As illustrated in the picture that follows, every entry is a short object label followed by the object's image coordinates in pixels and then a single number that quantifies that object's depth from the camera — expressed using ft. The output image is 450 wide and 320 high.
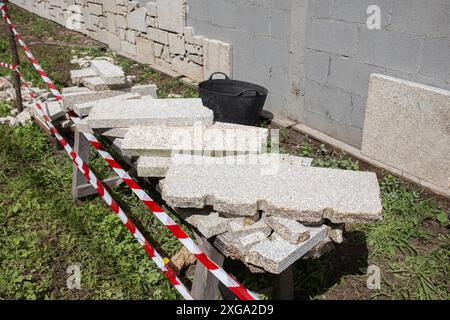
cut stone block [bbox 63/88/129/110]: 13.05
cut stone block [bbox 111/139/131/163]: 11.32
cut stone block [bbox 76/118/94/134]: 11.53
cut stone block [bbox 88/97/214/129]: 10.79
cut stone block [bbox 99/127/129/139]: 10.78
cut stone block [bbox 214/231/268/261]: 7.18
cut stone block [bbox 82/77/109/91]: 14.05
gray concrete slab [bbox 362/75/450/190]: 12.90
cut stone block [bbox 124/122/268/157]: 9.21
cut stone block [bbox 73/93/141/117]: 12.36
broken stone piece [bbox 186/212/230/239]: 7.39
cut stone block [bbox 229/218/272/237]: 7.37
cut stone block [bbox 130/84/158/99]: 14.19
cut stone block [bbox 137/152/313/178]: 9.02
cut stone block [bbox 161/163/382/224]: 7.38
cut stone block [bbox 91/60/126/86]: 14.12
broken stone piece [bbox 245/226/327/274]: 6.81
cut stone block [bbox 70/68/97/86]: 14.94
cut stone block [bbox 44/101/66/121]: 16.22
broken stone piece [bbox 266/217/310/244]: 7.11
